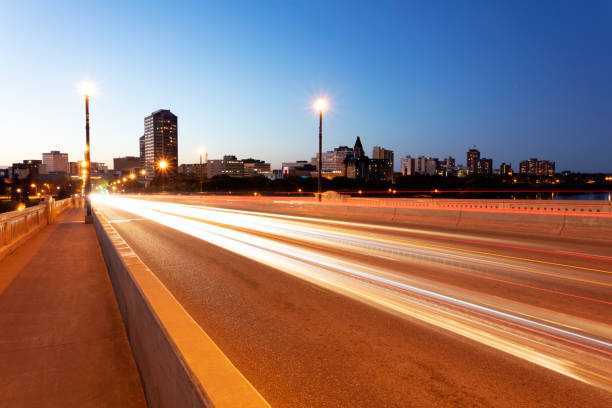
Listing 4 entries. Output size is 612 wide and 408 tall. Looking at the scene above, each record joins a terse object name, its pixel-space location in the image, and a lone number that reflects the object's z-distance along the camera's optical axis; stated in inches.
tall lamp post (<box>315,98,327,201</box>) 1213.7
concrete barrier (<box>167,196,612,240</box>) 589.0
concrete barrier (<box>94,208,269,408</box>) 87.0
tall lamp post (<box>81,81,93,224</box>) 856.0
